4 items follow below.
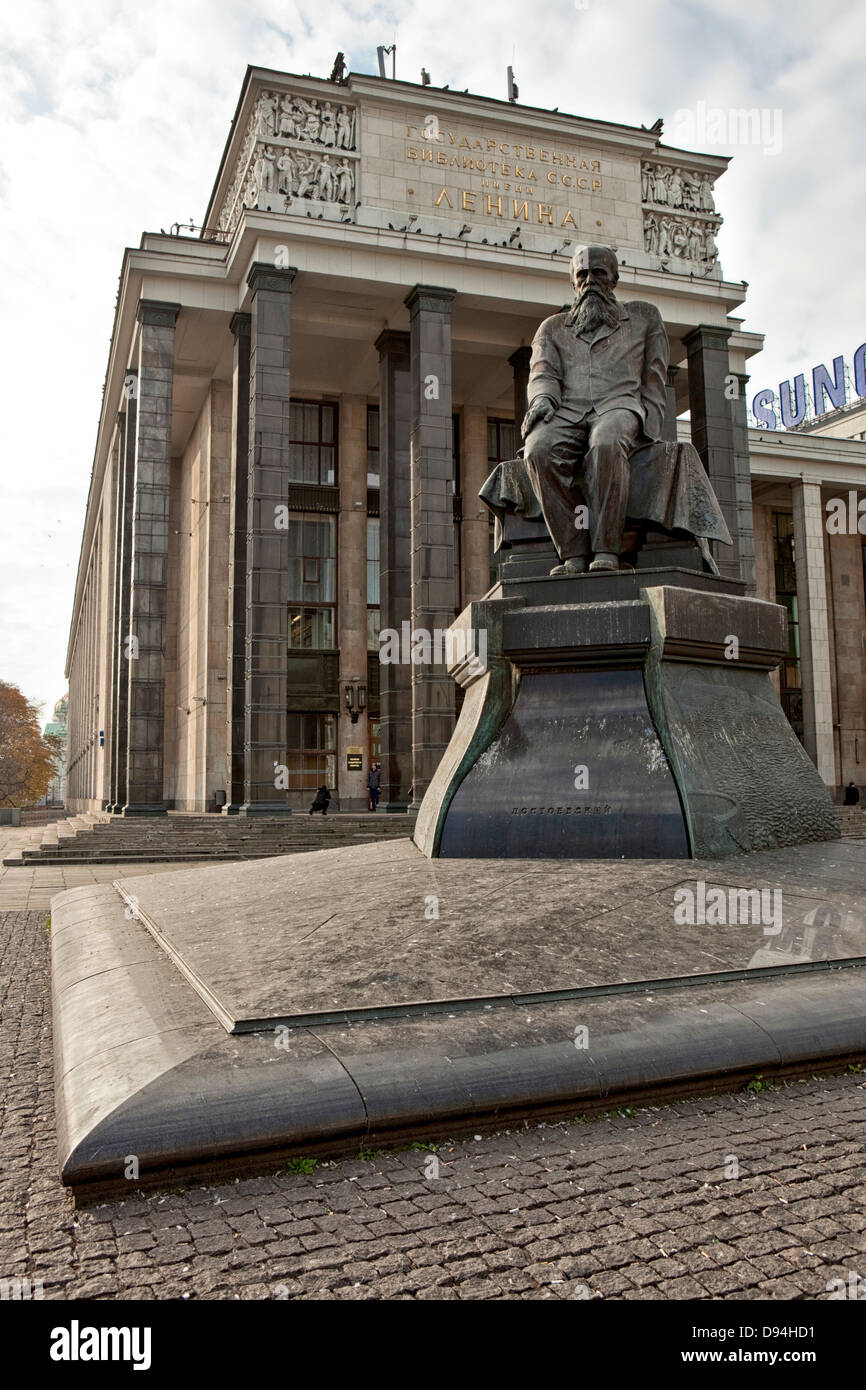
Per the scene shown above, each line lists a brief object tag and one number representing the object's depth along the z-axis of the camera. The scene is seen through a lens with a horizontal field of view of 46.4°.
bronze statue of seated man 7.17
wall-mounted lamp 35.84
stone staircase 21.41
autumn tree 72.94
